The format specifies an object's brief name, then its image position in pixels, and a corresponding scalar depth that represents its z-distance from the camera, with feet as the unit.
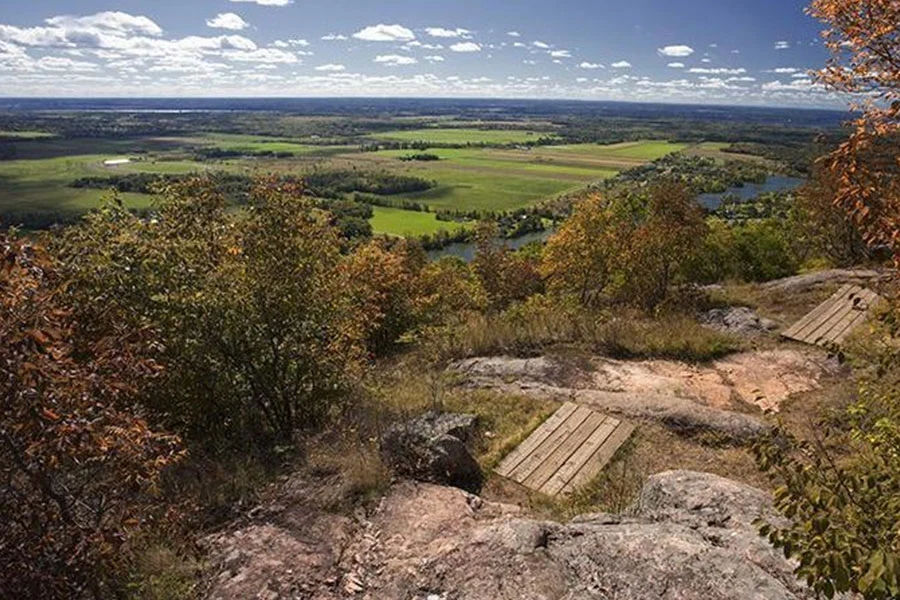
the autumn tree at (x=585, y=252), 82.89
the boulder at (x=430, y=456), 25.05
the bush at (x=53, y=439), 10.16
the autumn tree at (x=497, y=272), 103.50
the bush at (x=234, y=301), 26.35
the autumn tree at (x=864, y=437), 9.33
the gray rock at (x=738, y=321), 47.08
